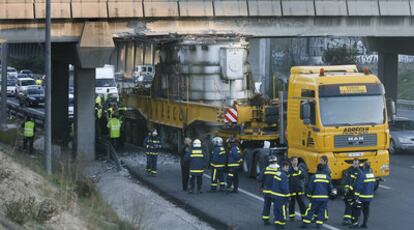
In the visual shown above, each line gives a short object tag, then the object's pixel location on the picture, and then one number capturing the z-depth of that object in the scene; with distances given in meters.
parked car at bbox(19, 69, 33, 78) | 79.90
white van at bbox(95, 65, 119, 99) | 53.88
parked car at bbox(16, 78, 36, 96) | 59.03
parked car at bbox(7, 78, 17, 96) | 68.15
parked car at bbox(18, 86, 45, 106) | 55.09
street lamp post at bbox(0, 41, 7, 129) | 37.03
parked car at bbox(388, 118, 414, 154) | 30.06
